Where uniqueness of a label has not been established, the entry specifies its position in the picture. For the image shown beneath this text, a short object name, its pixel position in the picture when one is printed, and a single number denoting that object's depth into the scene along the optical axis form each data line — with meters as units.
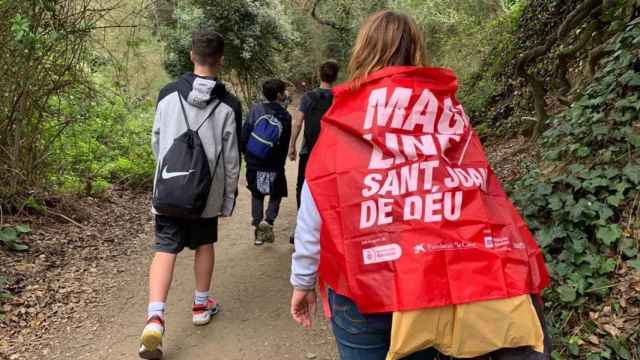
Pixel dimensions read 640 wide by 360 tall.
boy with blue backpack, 5.03
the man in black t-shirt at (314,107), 4.70
